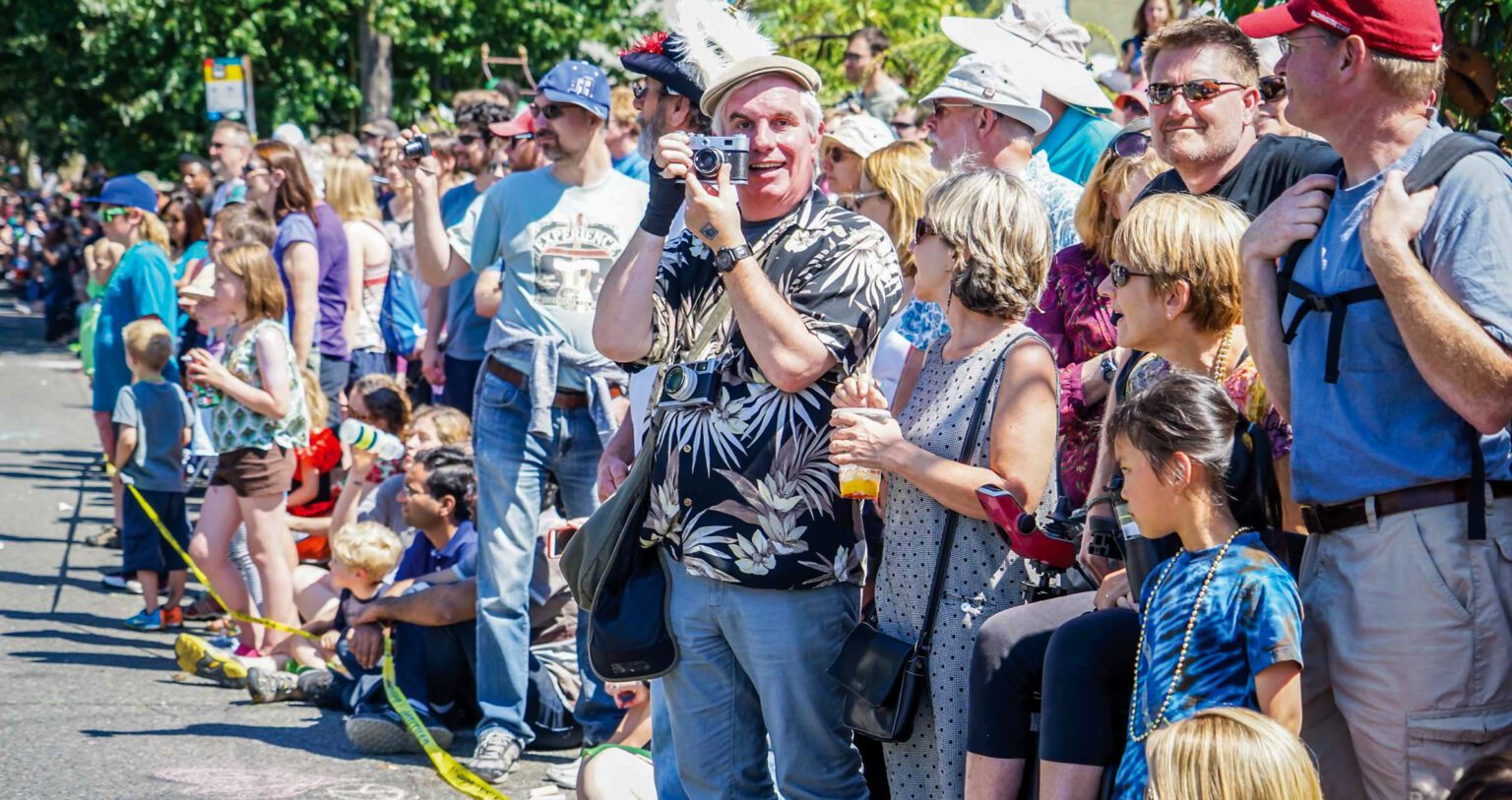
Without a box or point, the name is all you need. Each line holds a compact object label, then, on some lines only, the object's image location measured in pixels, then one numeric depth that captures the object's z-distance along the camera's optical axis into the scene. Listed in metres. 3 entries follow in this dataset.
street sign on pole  18.38
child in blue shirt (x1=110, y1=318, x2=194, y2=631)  8.59
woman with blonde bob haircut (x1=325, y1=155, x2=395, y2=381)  9.66
